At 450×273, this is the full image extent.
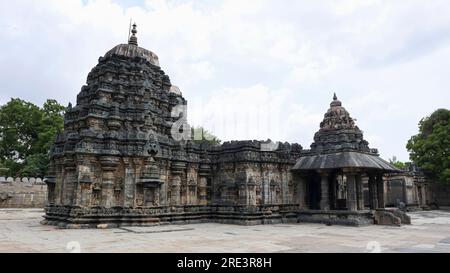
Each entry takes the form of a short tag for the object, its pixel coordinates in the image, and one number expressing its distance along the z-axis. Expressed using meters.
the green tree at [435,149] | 38.53
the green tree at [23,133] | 46.78
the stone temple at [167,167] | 19.23
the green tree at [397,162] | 63.77
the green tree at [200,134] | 70.79
